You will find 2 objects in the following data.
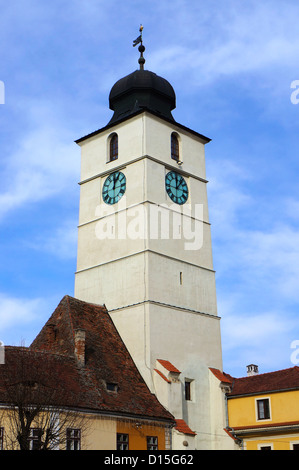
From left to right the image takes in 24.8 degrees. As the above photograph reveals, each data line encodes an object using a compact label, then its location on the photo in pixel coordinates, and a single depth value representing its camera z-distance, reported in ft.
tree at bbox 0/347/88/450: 85.40
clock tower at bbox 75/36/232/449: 118.11
